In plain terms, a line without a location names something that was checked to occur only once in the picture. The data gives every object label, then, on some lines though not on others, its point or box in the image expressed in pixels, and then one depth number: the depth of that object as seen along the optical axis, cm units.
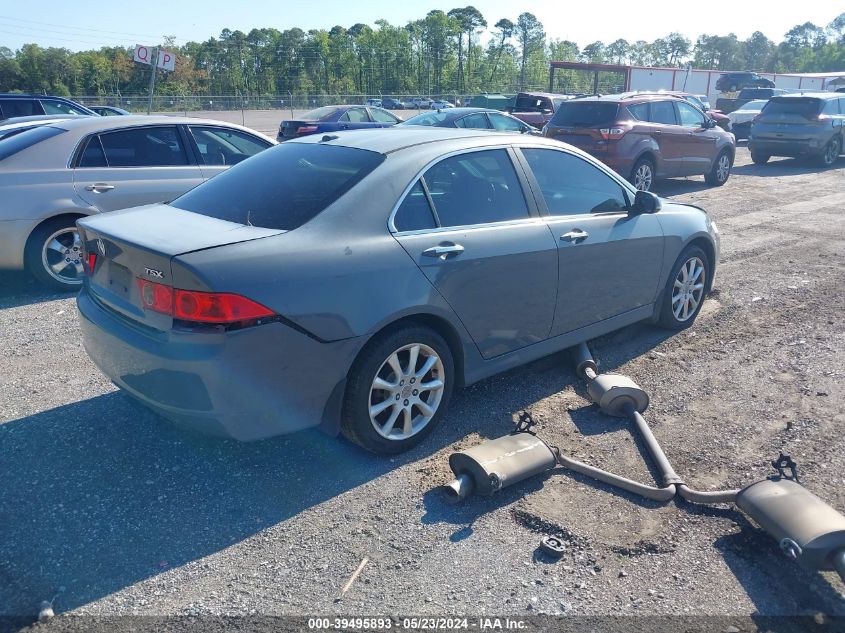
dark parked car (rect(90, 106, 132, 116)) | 2294
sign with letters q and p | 1986
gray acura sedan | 316
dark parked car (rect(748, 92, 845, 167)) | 1650
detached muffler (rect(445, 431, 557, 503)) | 338
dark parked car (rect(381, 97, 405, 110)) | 5828
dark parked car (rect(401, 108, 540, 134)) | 1409
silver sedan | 648
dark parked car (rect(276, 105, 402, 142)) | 1816
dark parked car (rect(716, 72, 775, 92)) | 4612
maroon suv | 1204
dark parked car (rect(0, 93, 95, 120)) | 1474
